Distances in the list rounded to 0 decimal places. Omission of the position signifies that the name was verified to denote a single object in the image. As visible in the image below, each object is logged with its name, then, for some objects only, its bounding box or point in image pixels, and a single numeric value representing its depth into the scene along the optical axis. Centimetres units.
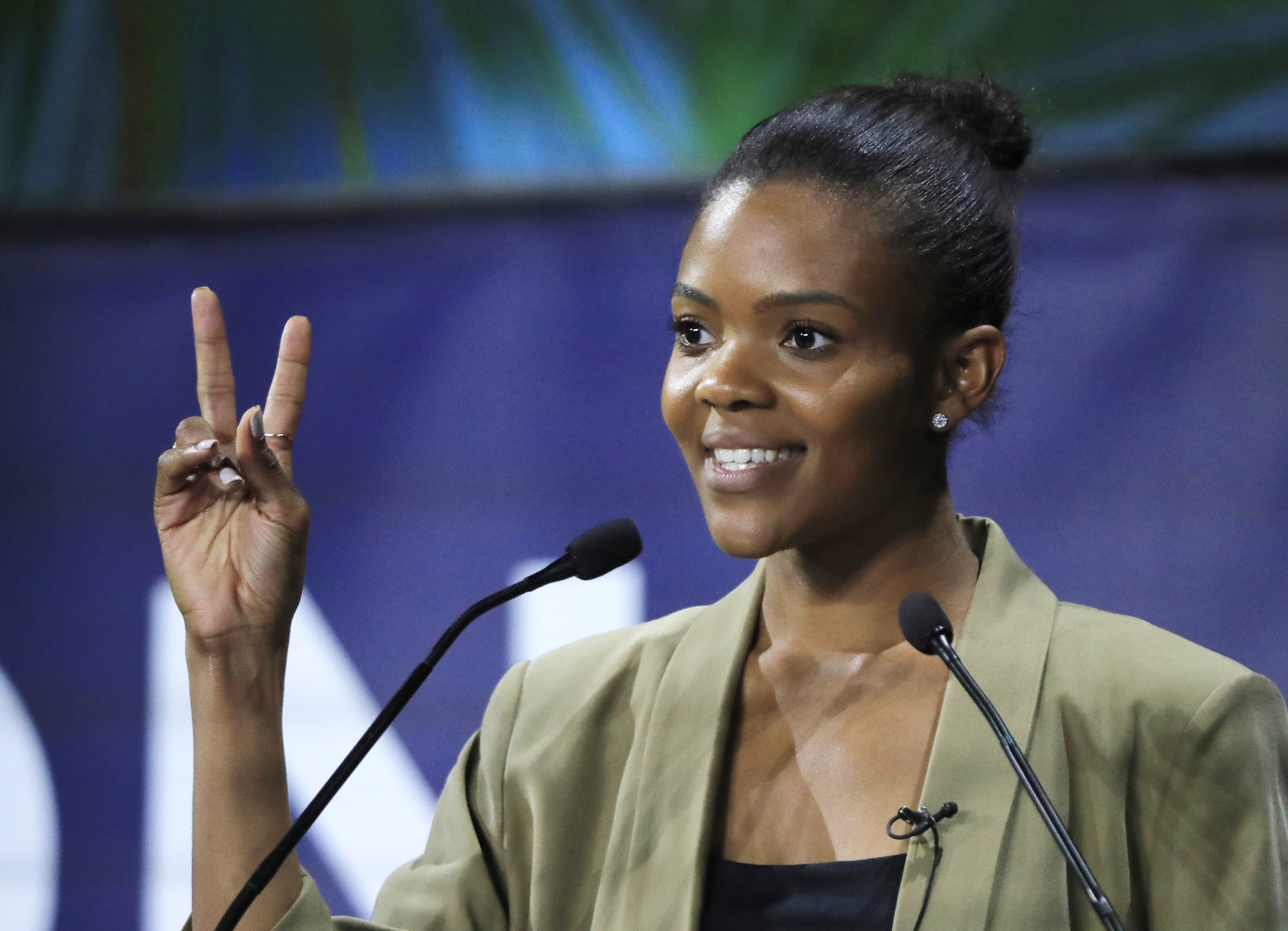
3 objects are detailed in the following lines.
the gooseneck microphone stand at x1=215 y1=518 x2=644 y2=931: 734
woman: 742
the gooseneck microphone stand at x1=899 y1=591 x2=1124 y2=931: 729
